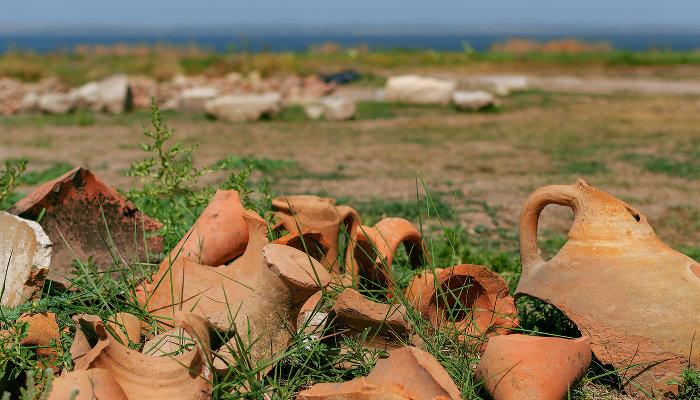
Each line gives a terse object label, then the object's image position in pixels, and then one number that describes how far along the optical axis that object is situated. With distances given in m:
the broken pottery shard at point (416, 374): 2.03
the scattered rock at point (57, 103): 13.12
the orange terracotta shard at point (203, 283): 2.62
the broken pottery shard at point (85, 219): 3.12
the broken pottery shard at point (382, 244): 2.97
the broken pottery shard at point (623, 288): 2.44
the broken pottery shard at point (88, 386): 1.89
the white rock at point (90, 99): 13.62
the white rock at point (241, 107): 12.36
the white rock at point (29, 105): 13.48
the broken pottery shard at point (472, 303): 2.67
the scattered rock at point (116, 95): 13.57
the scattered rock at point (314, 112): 12.74
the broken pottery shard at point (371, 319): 2.38
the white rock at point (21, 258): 2.56
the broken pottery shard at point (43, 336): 2.32
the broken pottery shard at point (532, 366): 2.17
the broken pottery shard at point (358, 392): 1.91
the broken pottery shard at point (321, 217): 3.21
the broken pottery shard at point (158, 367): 2.08
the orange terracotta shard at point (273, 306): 2.24
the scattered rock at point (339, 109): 12.41
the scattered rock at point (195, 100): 13.69
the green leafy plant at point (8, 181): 3.62
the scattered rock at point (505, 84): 15.35
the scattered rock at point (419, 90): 14.27
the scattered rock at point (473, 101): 13.05
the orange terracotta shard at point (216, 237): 2.95
